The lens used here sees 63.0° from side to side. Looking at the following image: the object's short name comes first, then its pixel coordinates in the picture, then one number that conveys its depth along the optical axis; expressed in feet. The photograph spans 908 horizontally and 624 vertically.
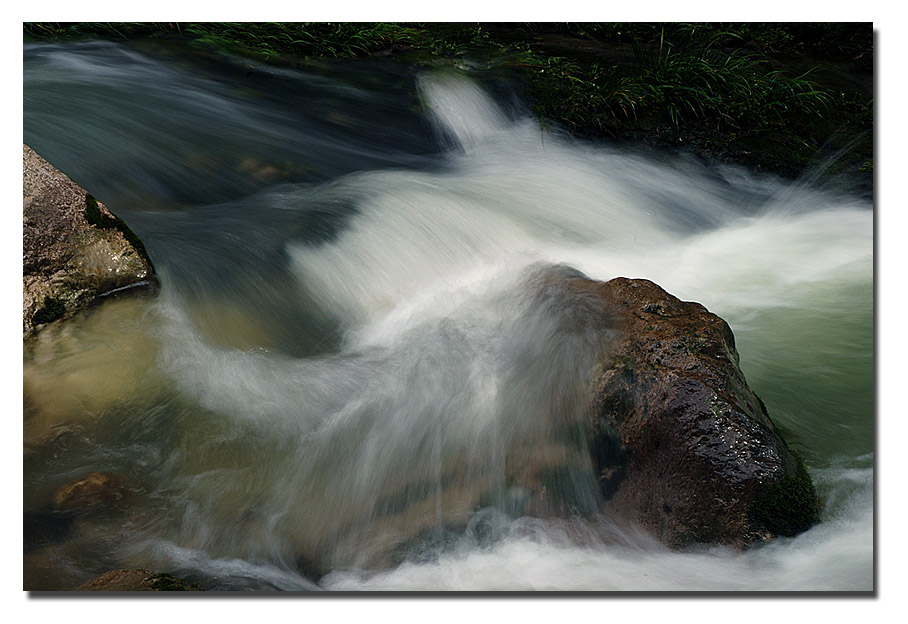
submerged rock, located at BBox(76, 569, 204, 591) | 6.84
